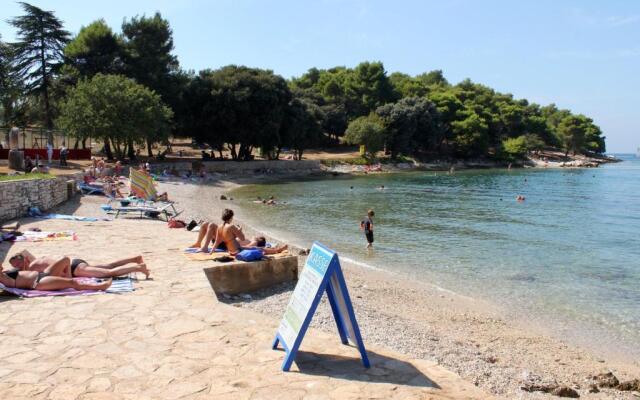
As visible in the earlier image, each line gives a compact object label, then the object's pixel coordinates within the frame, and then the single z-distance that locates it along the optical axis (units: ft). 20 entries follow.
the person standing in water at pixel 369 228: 56.50
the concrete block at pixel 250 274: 29.40
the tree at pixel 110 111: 118.93
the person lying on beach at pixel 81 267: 25.46
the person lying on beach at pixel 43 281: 24.38
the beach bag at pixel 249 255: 31.58
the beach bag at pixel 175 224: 49.53
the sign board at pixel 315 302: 17.20
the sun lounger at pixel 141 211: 56.34
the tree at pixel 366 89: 281.33
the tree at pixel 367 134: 225.76
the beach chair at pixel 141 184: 68.23
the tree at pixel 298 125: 184.96
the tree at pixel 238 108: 163.53
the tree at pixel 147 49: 152.46
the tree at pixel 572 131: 378.12
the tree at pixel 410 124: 246.06
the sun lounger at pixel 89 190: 78.07
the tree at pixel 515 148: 302.86
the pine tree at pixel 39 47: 145.18
